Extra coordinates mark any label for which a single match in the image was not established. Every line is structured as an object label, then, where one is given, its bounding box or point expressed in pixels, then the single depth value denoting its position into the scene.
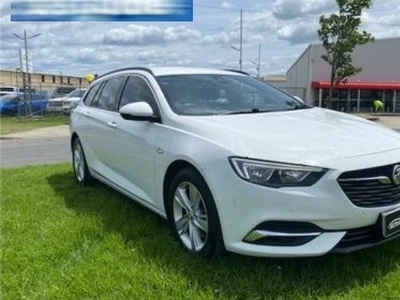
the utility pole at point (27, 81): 22.51
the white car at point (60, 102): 27.02
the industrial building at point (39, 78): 74.38
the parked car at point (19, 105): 26.48
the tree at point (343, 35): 24.42
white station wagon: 3.17
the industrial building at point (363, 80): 36.22
